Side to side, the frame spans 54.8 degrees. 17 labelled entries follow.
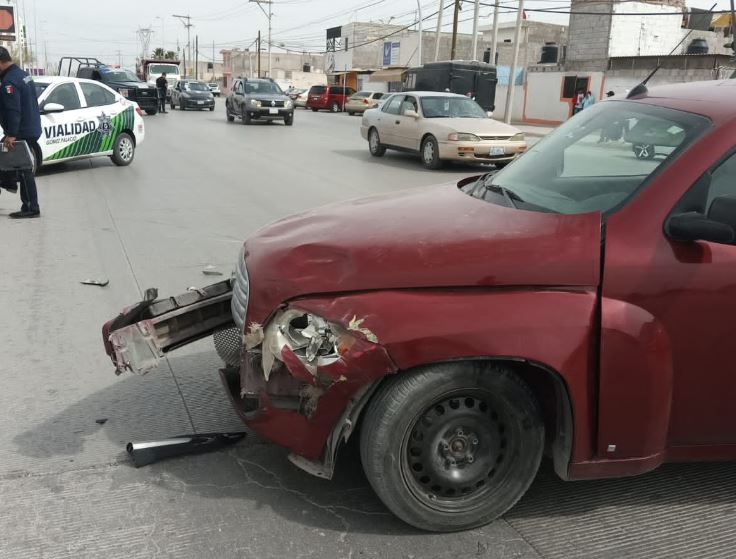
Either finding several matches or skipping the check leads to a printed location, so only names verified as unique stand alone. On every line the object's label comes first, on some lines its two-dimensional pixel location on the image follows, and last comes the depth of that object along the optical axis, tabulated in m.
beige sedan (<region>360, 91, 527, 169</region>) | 14.59
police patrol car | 11.93
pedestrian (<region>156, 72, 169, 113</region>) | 33.38
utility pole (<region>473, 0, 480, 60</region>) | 36.31
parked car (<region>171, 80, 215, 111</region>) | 36.56
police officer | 8.40
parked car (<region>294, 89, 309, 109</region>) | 52.40
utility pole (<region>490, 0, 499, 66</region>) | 34.60
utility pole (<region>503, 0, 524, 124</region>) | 30.39
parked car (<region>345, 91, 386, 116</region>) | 41.97
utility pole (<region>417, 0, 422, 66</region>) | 48.63
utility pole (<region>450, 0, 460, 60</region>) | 38.26
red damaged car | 2.61
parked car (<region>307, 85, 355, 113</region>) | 46.38
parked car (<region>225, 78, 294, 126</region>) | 26.73
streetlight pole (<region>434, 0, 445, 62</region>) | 44.88
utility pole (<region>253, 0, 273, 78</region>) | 81.19
